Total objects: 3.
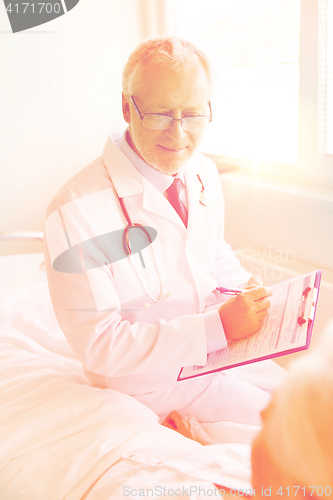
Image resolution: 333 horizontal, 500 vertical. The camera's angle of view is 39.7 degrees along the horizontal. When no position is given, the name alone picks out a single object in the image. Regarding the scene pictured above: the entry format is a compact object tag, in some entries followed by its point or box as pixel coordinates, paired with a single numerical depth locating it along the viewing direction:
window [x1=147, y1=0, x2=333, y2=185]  2.00
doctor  1.20
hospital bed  0.89
